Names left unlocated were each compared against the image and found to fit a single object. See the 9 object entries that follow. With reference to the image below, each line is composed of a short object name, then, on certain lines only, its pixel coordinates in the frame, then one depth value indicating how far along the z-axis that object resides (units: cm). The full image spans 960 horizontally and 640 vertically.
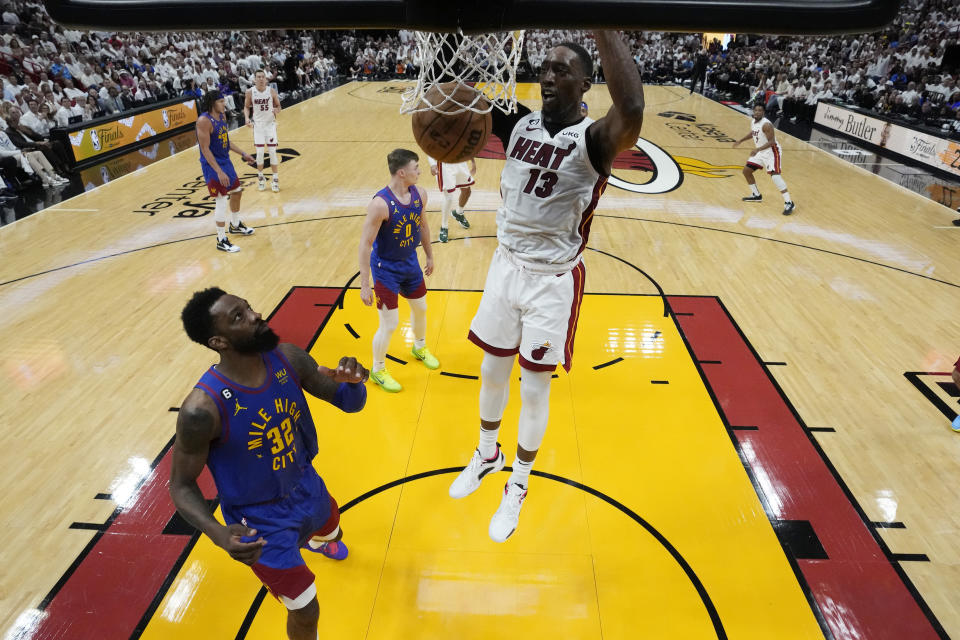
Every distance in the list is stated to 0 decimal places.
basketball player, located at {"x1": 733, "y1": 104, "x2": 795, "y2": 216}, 879
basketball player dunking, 245
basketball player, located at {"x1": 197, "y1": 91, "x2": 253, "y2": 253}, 643
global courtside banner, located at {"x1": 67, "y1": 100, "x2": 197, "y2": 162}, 1067
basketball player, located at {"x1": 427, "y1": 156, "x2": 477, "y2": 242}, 710
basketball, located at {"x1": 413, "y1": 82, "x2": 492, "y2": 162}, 233
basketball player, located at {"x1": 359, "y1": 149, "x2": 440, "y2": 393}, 398
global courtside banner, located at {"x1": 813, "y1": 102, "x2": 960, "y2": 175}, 1091
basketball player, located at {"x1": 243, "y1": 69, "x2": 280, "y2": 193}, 893
